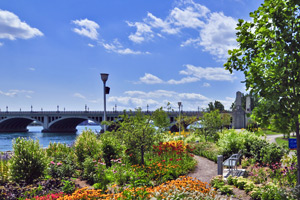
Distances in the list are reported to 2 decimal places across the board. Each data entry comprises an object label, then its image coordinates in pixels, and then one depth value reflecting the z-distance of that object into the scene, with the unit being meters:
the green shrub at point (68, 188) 8.02
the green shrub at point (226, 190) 8.34
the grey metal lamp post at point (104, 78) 14.75
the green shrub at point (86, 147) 11.98
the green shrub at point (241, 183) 8.73
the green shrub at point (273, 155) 11.59
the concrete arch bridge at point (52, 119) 74.29
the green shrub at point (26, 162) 9.58
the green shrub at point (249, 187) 8.26
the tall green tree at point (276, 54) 6.38
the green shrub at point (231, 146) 14.26
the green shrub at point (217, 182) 8.75
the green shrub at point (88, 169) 10.20
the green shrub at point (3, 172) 9.91
